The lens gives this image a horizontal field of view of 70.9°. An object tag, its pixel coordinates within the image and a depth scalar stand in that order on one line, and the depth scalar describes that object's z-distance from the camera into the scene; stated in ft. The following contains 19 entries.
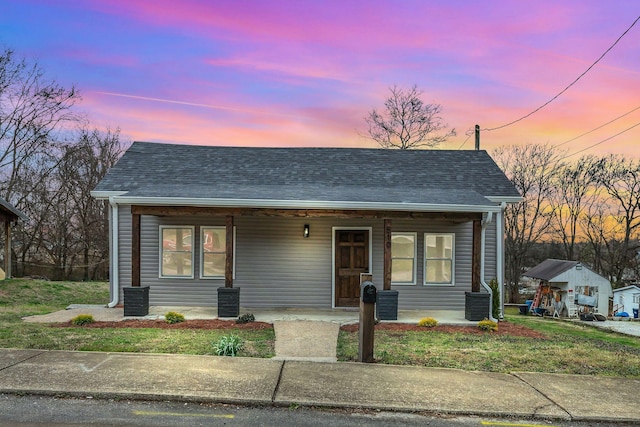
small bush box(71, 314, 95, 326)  29.21
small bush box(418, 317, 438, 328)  31.32
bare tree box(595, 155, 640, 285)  106.42
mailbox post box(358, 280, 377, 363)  20.68
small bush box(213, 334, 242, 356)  21.20
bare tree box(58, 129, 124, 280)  90.94
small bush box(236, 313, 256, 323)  30.91
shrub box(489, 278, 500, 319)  36.35
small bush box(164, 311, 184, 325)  30.42
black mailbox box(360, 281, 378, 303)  21.16
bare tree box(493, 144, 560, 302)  108.99
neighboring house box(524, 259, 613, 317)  83.15
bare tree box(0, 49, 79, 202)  85.71
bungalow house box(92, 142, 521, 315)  38.45
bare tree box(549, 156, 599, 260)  110.01
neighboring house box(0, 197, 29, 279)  63.76
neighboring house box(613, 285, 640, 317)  89.15
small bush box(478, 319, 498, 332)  30.76
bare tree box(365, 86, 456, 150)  98.48
